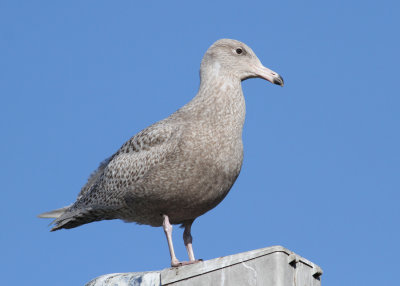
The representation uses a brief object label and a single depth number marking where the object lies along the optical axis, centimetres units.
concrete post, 1553
